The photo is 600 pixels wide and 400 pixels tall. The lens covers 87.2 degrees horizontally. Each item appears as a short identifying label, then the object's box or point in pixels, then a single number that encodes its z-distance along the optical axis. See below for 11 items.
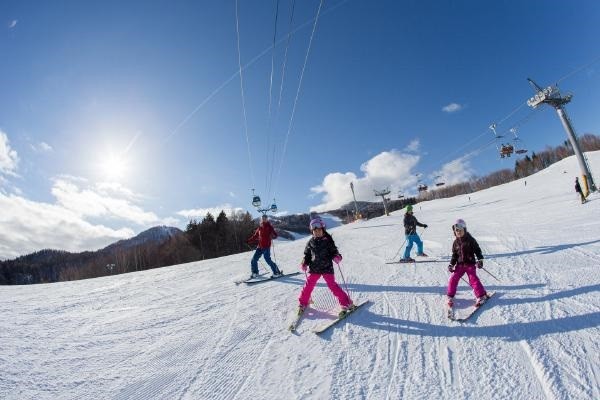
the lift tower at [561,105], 22.91
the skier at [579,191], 18.28
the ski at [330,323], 4.92
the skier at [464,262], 5.32
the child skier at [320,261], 5.62
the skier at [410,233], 9.34
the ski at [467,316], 4.70
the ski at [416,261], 8.90
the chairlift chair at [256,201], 27.59
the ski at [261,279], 9.05
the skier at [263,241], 9.51
